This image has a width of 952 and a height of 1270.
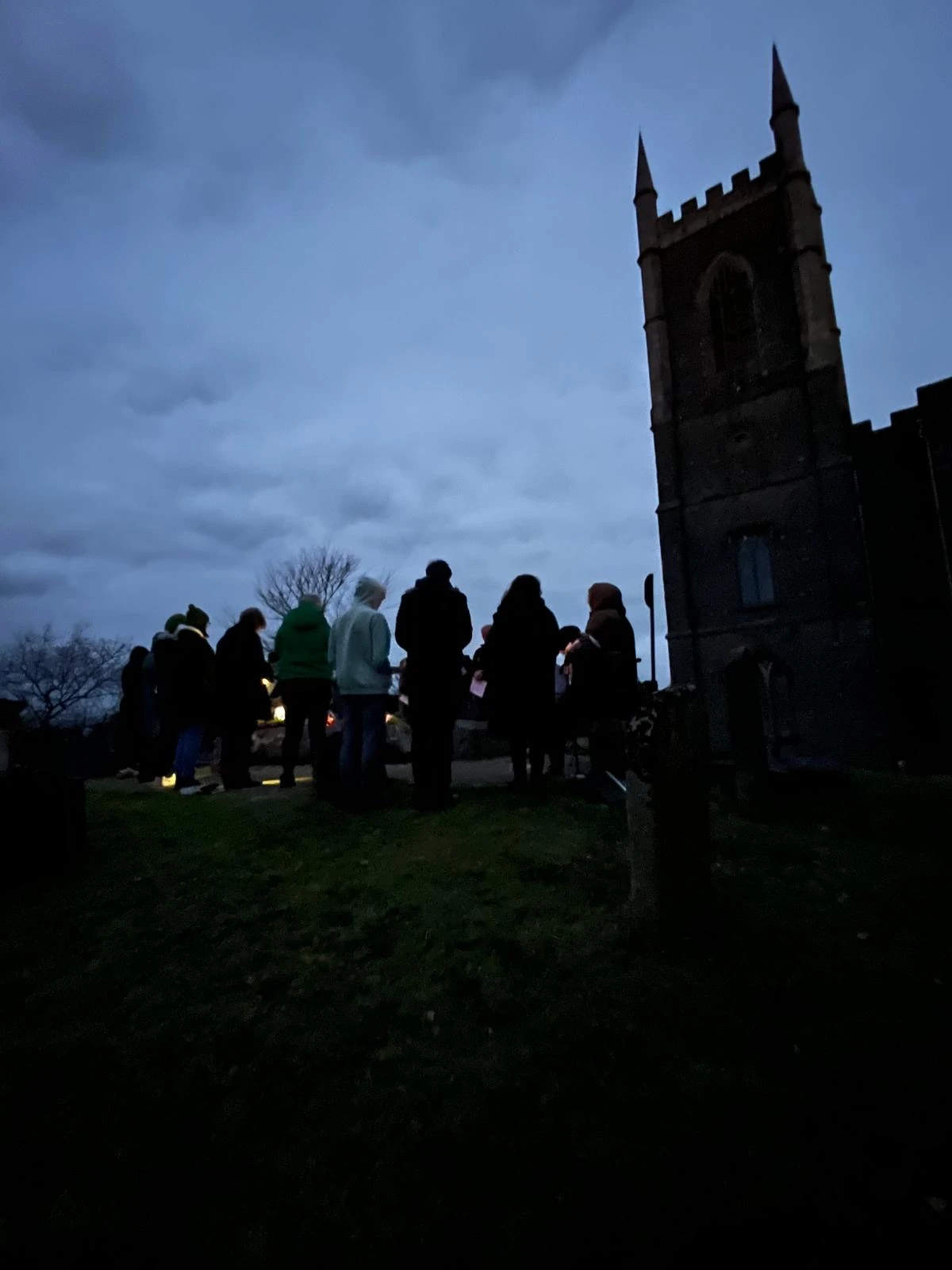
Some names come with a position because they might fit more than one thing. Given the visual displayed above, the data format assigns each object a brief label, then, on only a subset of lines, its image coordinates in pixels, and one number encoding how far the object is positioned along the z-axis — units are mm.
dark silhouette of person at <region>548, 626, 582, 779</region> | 5707
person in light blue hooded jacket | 5461
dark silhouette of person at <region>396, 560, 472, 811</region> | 5219
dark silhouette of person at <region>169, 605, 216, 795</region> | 6410
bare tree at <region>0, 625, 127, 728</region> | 39312
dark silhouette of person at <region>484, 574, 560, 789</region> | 5500
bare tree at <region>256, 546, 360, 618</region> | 31828
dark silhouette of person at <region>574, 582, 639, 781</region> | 5602
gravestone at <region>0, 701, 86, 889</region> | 4125
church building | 15422
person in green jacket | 5922
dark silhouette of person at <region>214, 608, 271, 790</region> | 6398
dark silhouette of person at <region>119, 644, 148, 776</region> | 8078
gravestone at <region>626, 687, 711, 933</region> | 3176
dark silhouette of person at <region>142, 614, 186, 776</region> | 6508
